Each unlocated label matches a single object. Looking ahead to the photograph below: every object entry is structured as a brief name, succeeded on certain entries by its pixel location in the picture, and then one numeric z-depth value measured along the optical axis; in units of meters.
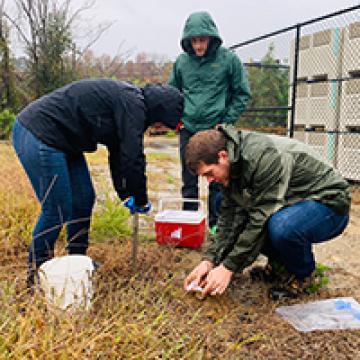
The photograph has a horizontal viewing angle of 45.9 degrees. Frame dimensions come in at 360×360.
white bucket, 1.88
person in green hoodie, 3.50
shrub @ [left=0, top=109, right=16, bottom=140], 10.47
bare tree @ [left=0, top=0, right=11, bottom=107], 11.12
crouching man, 2.04
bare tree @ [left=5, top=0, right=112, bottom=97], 10.96
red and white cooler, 3.10
